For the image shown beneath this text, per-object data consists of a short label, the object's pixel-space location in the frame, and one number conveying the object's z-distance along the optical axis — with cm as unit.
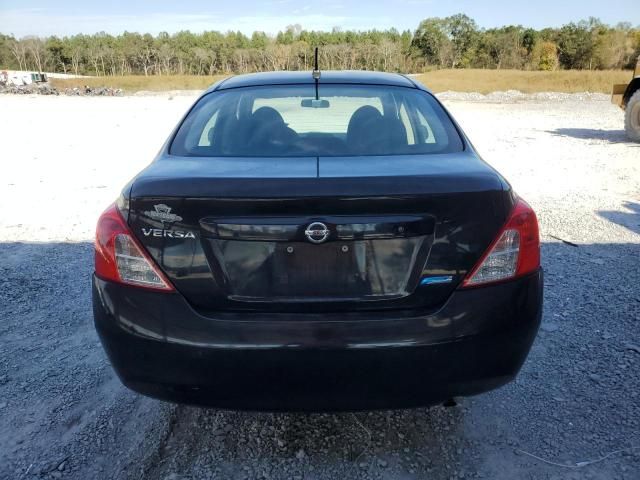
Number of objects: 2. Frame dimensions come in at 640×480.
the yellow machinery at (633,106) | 1170
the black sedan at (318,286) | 182
